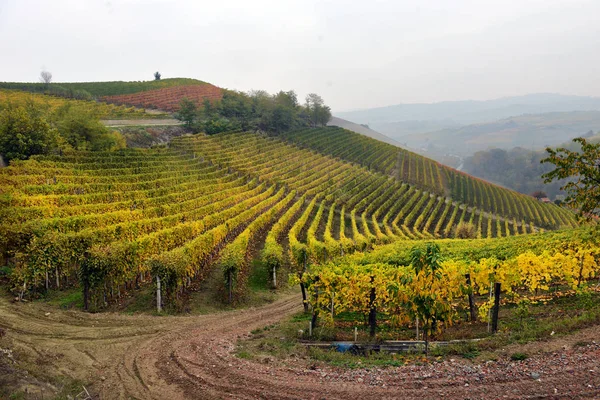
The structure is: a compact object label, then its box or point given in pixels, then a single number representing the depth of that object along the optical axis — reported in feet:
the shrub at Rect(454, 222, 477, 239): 168.96
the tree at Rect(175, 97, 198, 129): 234.17
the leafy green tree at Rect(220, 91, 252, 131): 273.91
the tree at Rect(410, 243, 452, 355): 37.76
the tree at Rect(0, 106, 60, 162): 115.55
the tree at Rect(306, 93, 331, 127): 351.25
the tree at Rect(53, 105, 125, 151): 146.20
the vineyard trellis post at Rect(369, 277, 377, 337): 46.39
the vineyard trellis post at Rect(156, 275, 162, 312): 59.21
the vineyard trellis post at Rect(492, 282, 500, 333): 44.70
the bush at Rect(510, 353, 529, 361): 34.73
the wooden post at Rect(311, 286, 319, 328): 48.62
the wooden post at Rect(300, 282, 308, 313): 60.75
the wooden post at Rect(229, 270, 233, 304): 66.44
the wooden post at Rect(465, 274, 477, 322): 50.48
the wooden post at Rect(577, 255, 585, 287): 54.44
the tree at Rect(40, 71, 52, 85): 331.36
